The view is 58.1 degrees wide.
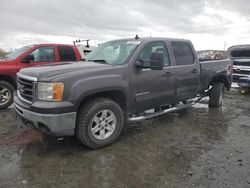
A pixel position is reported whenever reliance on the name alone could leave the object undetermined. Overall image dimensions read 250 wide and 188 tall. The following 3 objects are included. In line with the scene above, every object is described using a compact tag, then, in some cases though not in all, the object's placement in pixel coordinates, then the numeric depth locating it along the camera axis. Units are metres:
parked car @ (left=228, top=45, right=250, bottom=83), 9.69
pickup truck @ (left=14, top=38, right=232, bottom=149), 3.27
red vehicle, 6.12
